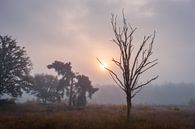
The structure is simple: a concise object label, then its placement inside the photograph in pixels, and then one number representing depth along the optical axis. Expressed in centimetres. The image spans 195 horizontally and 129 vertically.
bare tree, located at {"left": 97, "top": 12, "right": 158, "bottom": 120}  2309
